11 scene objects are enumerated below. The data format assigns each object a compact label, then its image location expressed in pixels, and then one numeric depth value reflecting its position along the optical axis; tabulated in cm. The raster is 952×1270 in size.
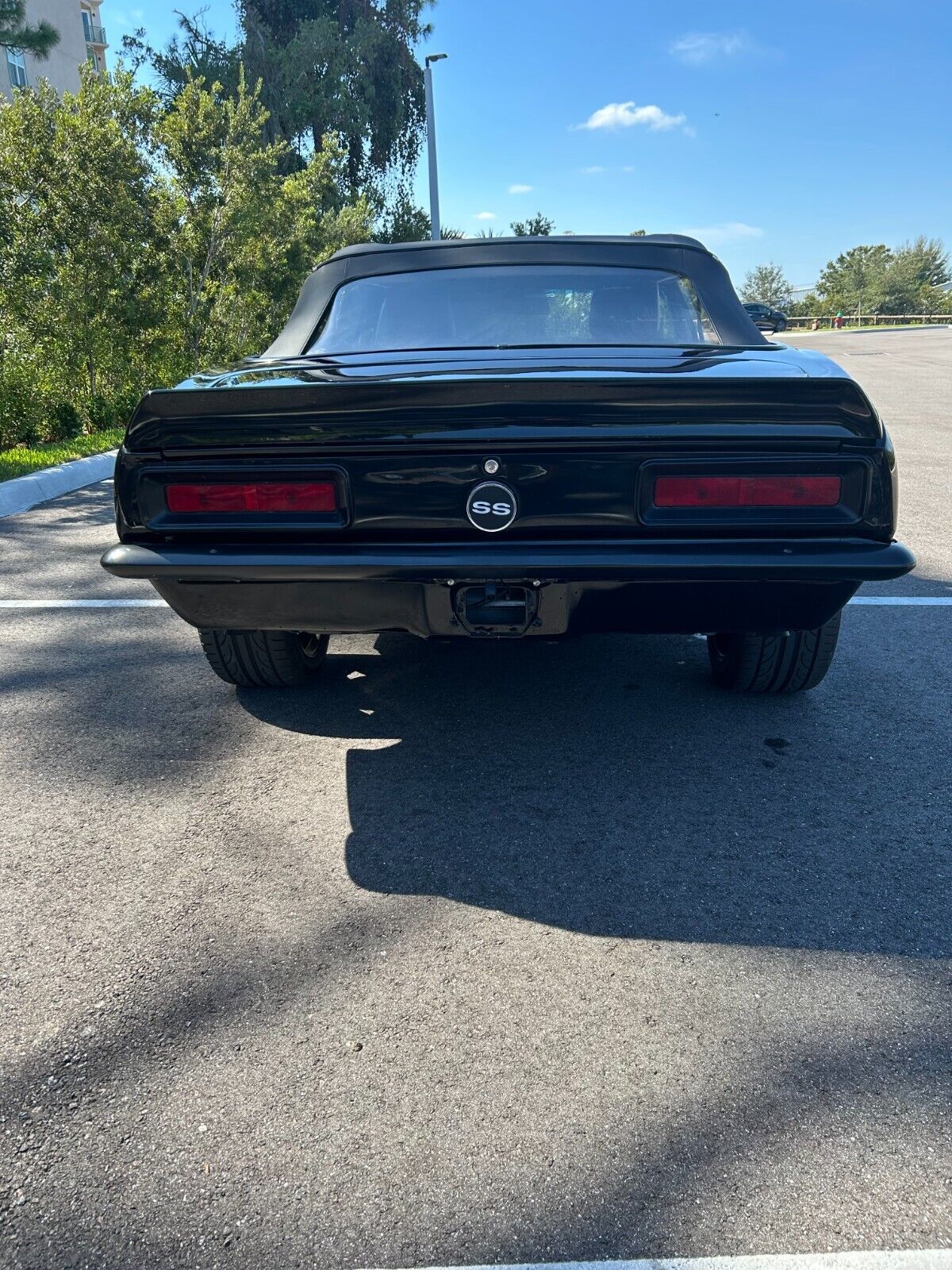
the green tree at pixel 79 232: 931
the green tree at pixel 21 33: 997
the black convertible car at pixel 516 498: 244
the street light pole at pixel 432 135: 2228
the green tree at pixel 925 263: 8623
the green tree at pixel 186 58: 2391
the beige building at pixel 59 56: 3512
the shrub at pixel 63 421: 1004
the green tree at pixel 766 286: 9000
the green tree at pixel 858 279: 8438
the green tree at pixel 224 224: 1145
